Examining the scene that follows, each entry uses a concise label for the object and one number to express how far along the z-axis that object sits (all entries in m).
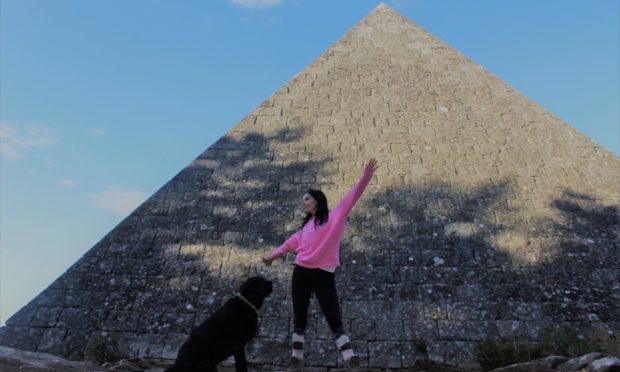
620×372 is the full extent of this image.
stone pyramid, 5.20
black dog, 3.41
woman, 3.90
